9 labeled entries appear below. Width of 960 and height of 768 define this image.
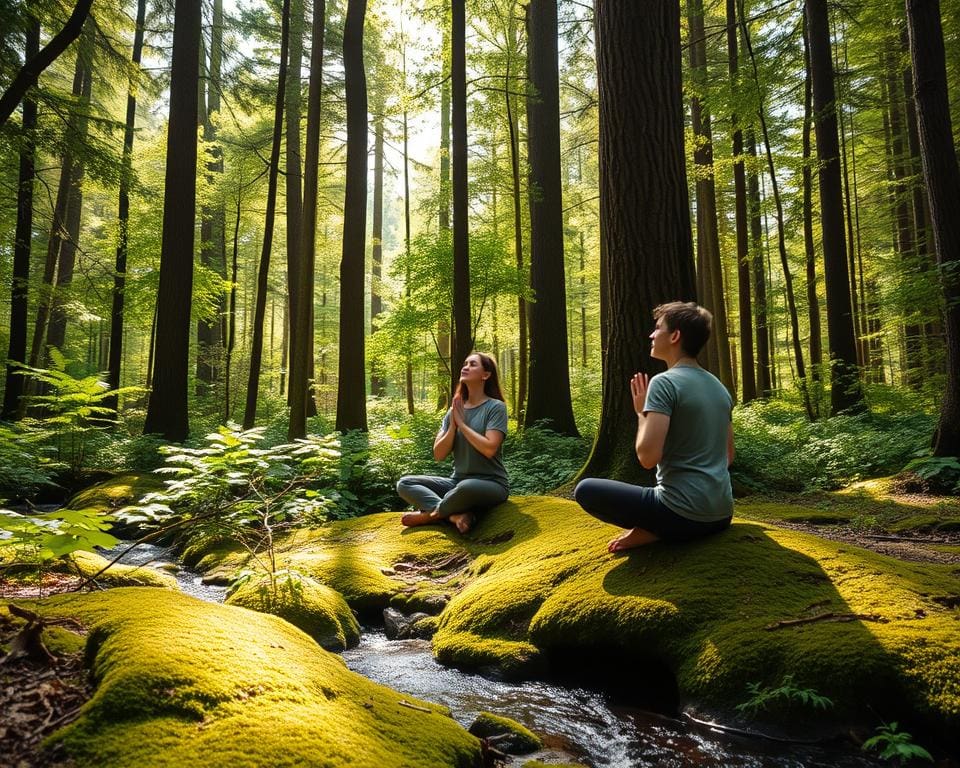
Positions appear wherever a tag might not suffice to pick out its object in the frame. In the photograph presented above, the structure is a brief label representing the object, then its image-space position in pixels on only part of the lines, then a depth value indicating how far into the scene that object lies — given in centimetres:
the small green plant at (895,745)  204
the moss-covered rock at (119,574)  360
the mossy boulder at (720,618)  232
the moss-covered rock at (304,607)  375
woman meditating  554
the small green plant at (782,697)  229
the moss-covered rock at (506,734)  231
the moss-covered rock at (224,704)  136
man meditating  321
